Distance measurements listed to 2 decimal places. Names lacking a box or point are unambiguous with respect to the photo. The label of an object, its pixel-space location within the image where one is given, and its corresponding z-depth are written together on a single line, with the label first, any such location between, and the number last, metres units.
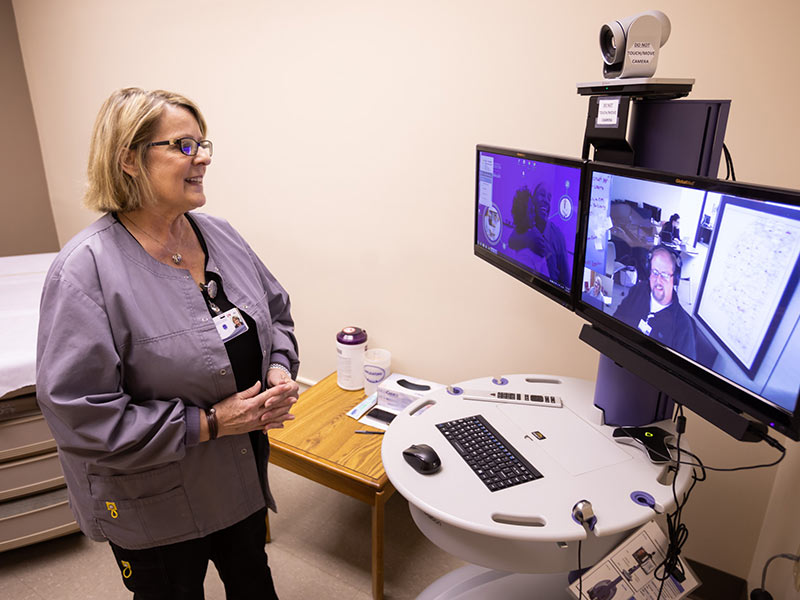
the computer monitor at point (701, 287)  0.92
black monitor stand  1.22
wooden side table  1.84
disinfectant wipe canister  2.35
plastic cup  2.30
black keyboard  1.28
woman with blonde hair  1.12
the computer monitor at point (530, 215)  1.40
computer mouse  1.30
